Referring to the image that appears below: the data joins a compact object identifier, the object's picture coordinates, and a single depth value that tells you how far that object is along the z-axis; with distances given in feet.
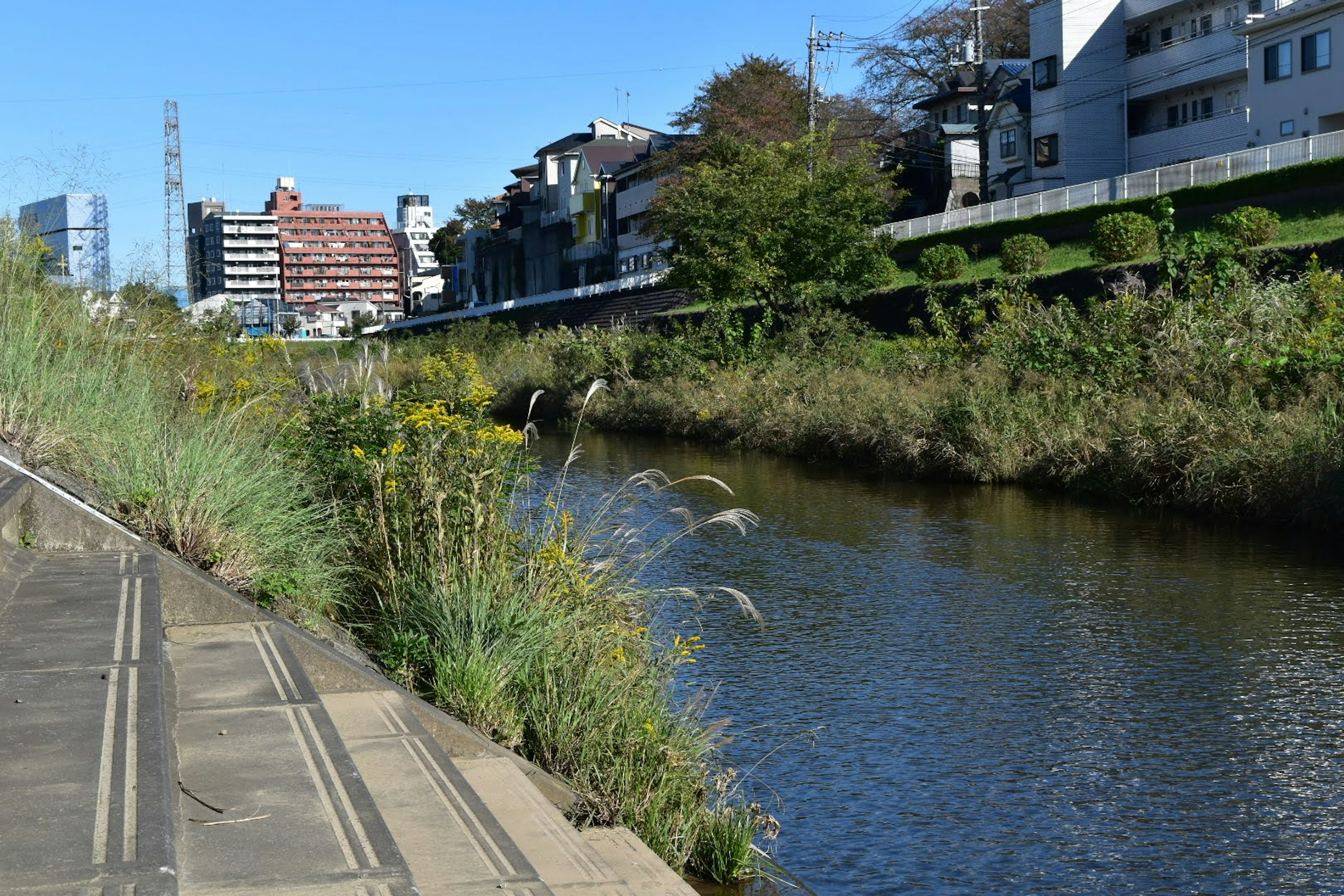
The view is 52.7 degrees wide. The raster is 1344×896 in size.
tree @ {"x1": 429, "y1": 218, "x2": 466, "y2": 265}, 389.80
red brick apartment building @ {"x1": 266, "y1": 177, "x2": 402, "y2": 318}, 561.84
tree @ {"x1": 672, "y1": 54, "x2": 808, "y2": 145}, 198.49
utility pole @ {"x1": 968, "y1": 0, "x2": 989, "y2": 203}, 194.39
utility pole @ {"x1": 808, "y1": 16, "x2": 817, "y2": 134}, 151.23
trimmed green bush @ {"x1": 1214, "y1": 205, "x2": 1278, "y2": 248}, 98.58
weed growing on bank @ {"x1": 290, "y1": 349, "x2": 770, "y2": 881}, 20.75
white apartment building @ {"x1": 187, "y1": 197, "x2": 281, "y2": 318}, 547.90
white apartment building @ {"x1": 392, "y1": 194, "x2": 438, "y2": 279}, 530.27
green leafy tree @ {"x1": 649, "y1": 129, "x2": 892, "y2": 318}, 126.52
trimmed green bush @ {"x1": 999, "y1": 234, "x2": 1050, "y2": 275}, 120.06
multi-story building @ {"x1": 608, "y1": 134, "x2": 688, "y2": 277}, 226.58
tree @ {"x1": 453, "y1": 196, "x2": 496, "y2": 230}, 371.15
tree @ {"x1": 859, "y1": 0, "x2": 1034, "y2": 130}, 224.33
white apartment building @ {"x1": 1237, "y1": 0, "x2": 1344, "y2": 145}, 138.31
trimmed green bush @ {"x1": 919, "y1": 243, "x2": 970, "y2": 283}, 130.00
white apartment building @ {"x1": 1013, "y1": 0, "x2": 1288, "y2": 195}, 167.12
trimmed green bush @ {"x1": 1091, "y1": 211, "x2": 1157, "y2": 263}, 110.32
